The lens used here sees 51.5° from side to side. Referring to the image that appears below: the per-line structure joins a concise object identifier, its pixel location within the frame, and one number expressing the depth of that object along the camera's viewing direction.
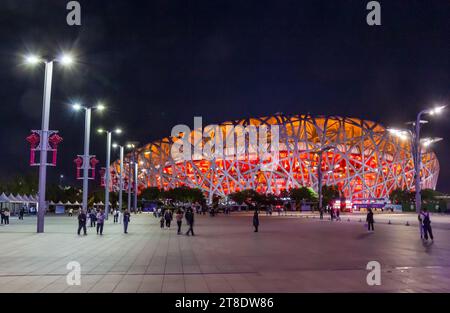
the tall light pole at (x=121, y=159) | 48.36
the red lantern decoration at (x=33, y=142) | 24.59
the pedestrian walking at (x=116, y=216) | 41.50
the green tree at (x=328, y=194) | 91.81
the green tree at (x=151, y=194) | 110.75
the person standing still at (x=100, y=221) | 24.62
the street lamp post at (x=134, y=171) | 56.40
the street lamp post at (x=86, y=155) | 32.19
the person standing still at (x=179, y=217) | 25.34
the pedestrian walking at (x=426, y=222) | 20.25
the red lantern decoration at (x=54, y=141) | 25.06
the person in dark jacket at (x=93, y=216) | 30.21
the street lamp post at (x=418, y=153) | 31.53
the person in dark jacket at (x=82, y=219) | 24.11
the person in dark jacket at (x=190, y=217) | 24.06
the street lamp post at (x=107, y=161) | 42.10
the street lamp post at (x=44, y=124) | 24.61
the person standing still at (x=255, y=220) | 26.70
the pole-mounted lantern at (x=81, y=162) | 33.59
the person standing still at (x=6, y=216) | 36.12
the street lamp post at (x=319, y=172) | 53.24
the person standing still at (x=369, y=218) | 27.65
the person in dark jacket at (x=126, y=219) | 25.85
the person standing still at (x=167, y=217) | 30.59
